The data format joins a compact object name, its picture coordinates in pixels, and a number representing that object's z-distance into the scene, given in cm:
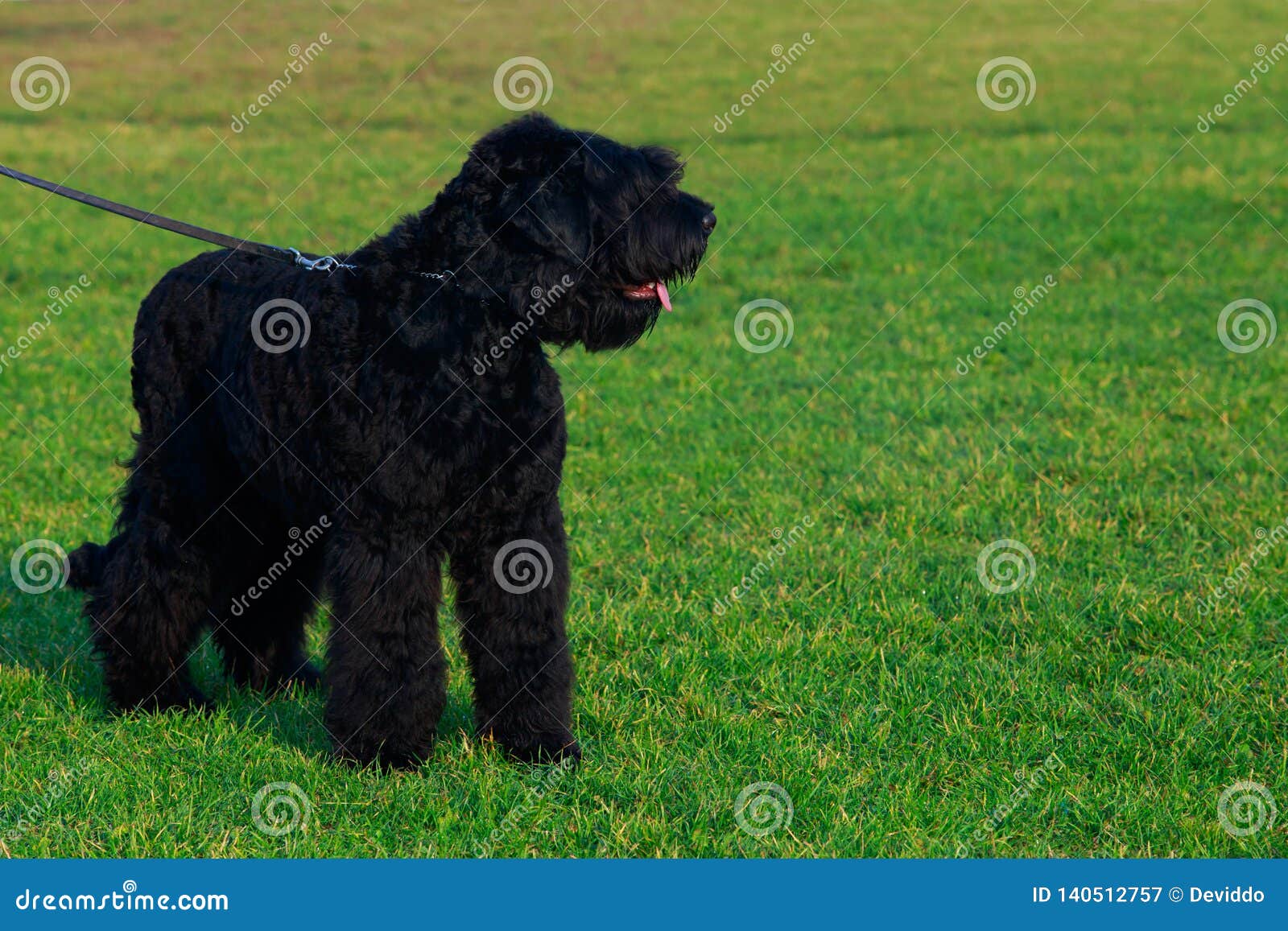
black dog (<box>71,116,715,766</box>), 859
